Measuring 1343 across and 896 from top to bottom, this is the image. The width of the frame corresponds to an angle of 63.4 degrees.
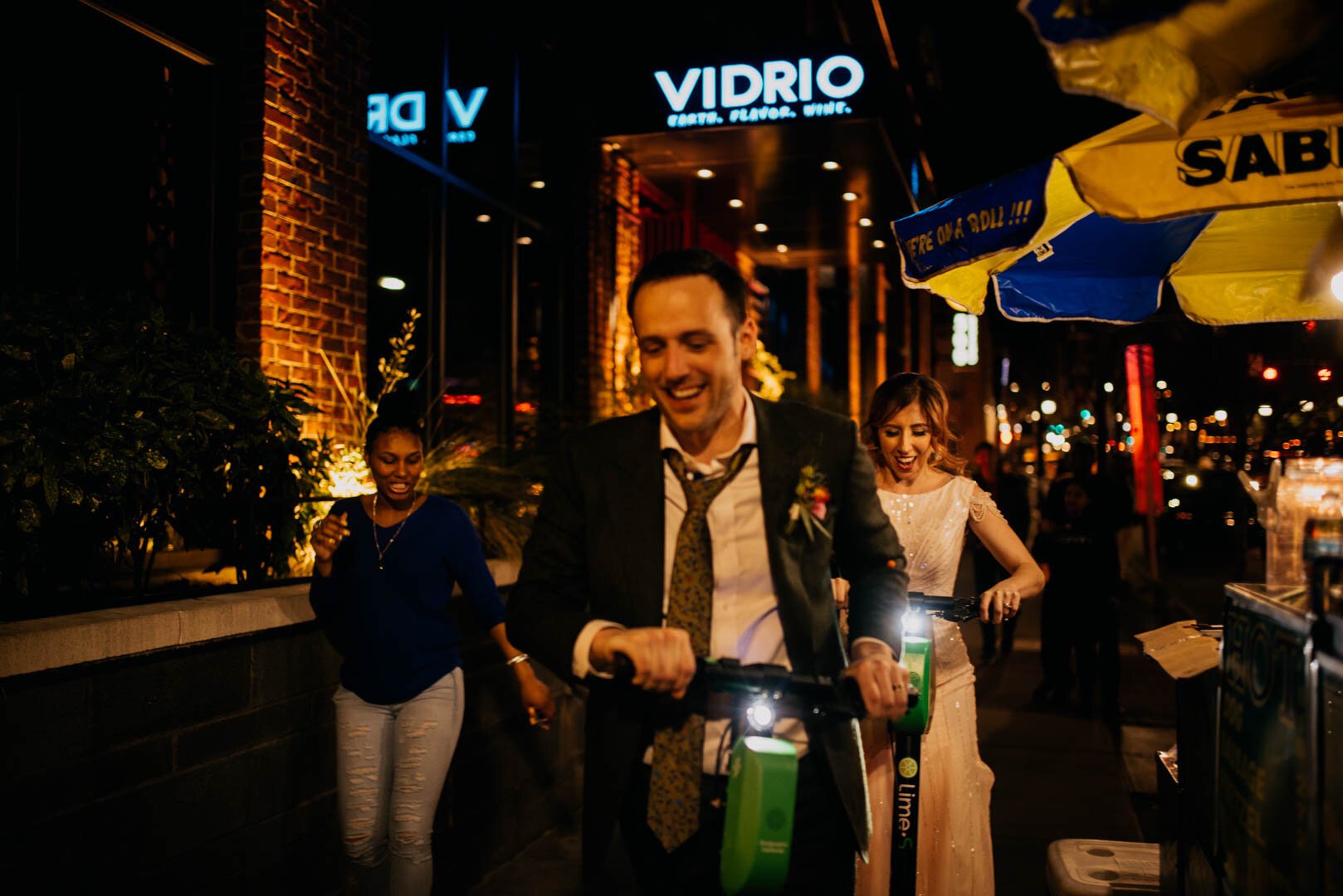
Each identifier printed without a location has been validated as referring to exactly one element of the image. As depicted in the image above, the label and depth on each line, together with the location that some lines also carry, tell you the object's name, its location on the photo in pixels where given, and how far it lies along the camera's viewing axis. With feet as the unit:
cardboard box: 11.19
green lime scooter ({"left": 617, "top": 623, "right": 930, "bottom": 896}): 6.82
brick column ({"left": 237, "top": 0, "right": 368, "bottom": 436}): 20.92
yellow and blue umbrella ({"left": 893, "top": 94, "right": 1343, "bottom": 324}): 10.97
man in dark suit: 7.87
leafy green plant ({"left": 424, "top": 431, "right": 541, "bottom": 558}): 21.04
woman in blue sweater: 13.61
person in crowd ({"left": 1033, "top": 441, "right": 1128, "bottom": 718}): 30.58
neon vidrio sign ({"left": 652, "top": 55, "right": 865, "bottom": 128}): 34.17
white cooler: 13.98
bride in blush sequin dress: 13.55
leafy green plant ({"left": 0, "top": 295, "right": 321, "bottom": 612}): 11.99
